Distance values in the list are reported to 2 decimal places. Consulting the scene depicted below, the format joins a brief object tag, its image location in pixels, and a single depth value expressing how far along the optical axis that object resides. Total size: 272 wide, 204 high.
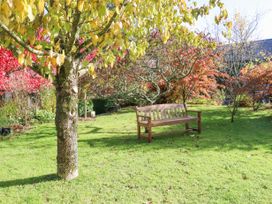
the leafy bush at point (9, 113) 10.22
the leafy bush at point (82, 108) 14.12
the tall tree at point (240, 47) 17.53
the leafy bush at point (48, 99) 13.16
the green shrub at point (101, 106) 16.02
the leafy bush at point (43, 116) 11.99
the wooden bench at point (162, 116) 7.63
